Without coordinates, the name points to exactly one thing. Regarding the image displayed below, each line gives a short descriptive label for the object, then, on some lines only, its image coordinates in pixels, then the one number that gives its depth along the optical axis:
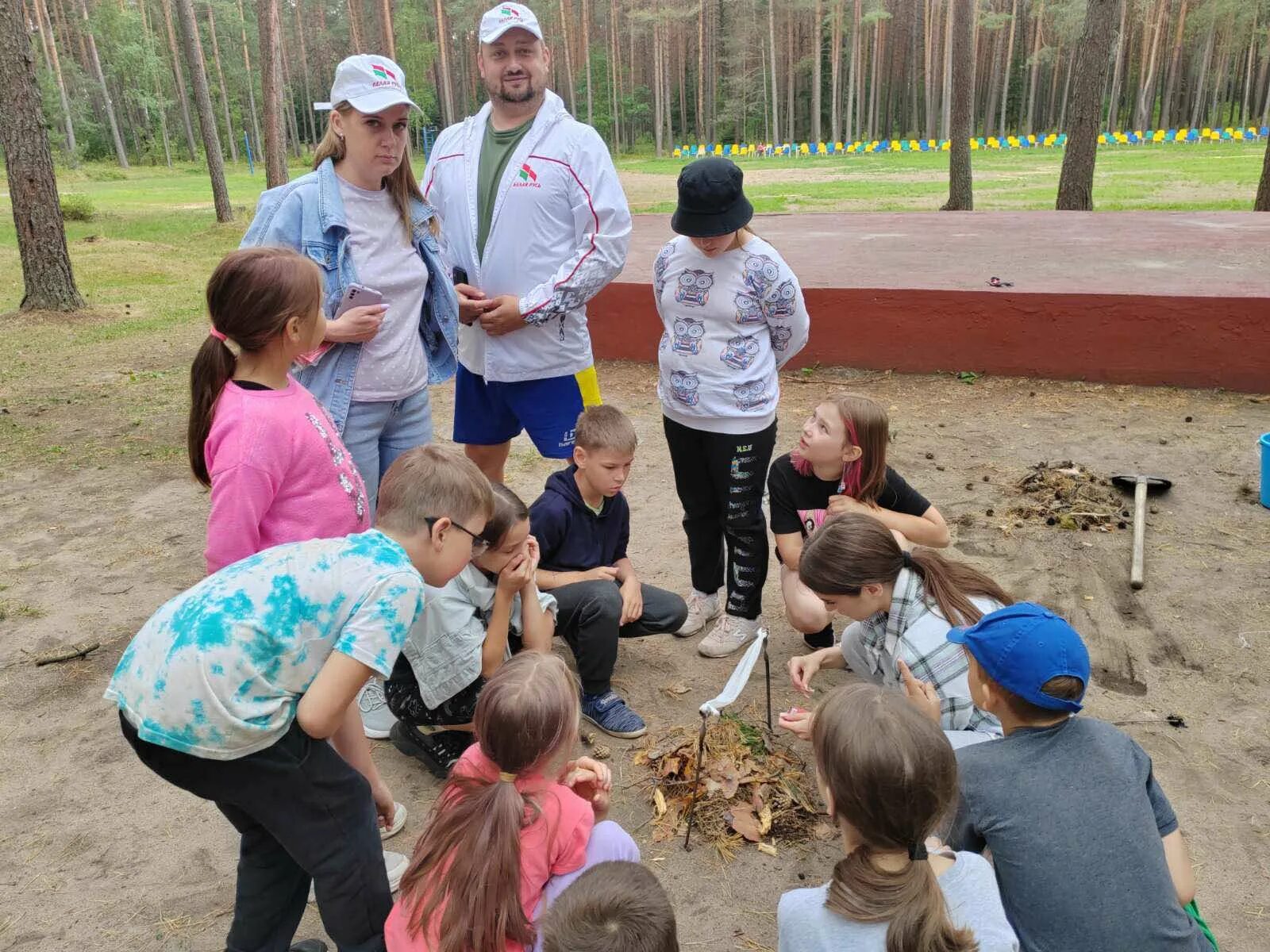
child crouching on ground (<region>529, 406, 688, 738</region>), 2.95
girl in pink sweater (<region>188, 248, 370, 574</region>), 2.01
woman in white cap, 2.67
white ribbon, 2.14
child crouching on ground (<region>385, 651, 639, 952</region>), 1.55
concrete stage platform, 6.08
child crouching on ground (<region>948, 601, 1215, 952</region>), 1.59
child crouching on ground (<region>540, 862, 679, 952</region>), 1.38
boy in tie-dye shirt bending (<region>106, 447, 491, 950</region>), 1.57
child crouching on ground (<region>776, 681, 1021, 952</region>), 1.44
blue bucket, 4.15
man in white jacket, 3.20
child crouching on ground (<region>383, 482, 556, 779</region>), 2.51
